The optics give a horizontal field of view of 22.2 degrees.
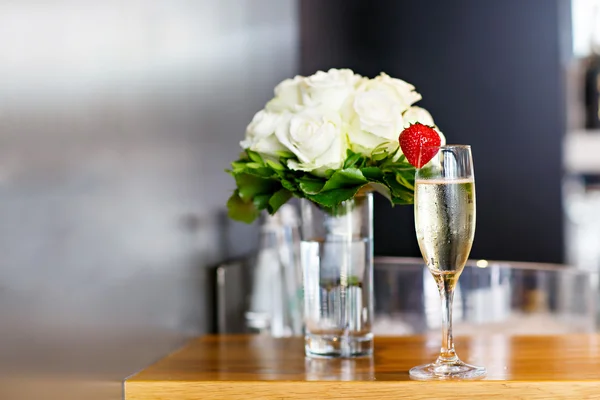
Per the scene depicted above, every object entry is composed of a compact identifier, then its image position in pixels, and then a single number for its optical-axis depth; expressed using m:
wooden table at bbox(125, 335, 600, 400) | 1.42
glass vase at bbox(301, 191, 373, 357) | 1.60
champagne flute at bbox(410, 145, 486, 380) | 1.44
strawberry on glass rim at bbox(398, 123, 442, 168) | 1.45
